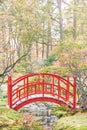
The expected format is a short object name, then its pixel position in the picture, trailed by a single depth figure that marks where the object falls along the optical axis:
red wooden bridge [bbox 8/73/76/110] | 14.45
